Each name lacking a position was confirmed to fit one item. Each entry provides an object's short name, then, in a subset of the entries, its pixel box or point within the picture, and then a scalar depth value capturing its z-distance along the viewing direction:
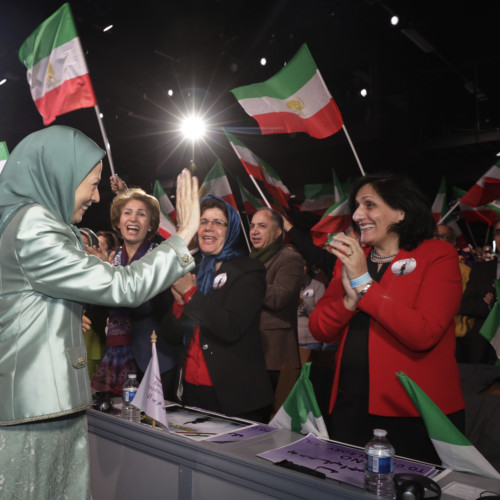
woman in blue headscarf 2.27
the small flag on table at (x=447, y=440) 1.46
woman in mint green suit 1.23
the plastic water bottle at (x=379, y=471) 1.31
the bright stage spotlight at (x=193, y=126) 9.27
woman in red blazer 1.76
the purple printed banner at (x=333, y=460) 1.47
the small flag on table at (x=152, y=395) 1.83
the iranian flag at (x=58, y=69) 3.34
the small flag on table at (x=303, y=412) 1.77
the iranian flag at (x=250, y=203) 6.32
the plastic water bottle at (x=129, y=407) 2.10
